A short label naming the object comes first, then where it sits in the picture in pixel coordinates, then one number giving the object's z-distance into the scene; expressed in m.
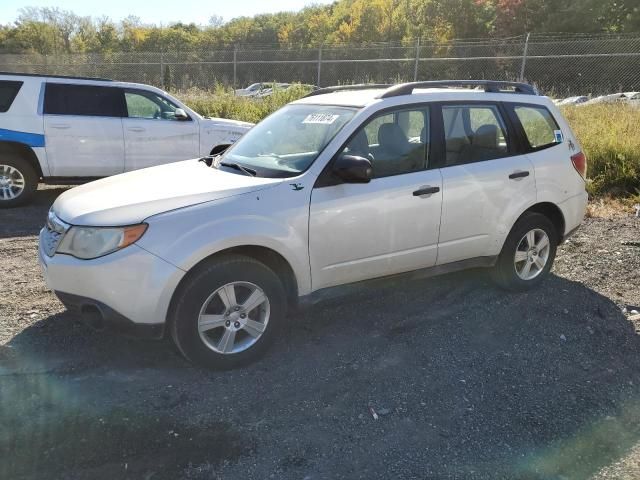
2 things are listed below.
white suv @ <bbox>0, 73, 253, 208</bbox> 8.28
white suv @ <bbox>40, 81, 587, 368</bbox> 3.56
